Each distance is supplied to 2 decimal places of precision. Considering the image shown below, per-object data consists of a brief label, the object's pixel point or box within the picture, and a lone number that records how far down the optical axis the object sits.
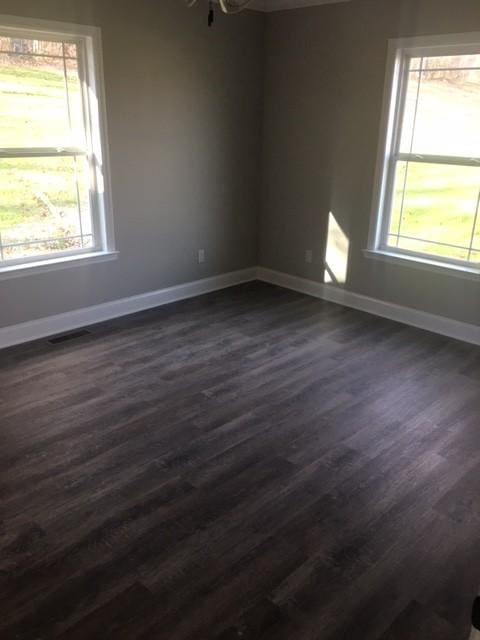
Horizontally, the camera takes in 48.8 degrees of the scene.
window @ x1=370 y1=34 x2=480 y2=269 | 3.71
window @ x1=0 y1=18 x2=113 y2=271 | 3.53
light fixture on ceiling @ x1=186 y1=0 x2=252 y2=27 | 2.11
